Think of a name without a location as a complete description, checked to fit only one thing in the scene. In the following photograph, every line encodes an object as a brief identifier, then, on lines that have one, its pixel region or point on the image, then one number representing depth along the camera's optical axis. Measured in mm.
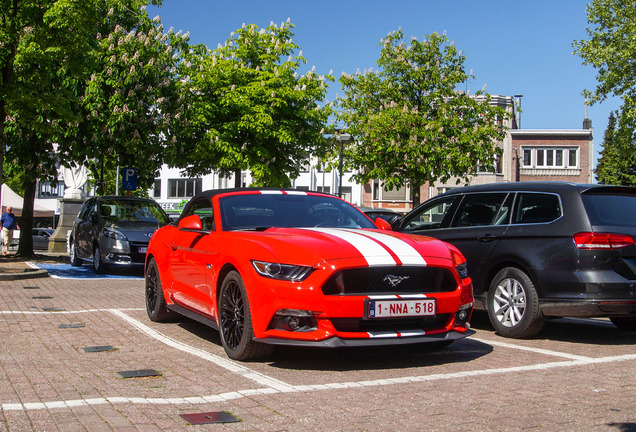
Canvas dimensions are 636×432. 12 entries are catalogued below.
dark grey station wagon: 7105
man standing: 29094
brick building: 59531
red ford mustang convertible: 5590
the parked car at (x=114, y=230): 16156
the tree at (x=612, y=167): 67875
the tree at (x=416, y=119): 33438
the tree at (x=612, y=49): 31703
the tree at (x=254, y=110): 30438
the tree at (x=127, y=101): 21438
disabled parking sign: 22125
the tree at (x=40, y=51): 14211
